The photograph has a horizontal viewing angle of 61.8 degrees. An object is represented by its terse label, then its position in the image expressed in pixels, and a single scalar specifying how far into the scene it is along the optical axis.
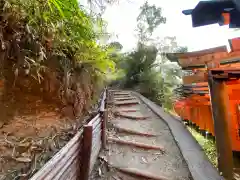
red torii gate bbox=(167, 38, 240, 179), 3.75
